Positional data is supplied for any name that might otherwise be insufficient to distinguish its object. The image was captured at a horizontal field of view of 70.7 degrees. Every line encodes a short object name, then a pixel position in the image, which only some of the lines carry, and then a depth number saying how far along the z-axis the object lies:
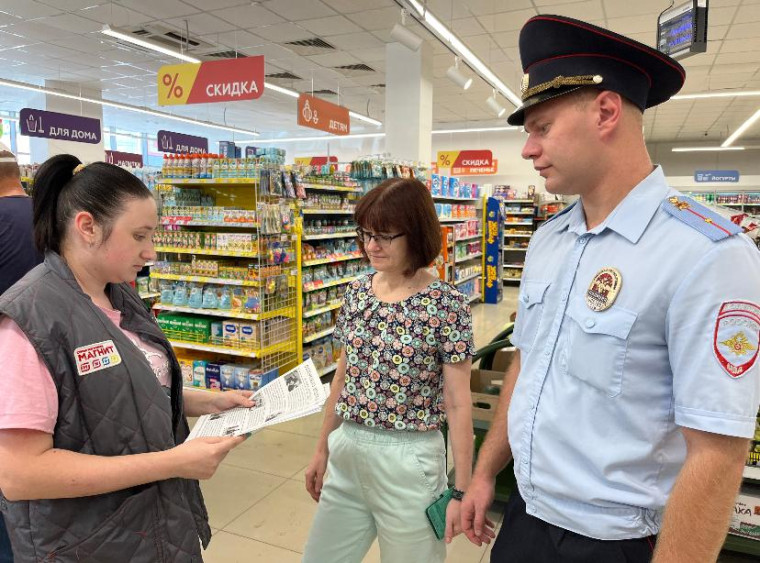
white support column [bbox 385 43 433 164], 9.16
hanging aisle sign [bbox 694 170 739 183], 14.33
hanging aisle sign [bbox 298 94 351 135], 8.01
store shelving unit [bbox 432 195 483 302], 8.82
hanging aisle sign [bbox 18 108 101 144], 9.14
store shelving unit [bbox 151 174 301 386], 4.84
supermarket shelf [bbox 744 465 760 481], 2.60
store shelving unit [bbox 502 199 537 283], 14.02
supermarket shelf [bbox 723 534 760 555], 2.63
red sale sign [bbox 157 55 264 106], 6.27
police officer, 0.92
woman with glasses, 1.62
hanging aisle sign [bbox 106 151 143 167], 13.66
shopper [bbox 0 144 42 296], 2.71
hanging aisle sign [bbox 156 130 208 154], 12.22
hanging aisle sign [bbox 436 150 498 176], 14.37
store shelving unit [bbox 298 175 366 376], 5.44
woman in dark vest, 1.09
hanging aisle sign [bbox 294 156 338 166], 16.45
